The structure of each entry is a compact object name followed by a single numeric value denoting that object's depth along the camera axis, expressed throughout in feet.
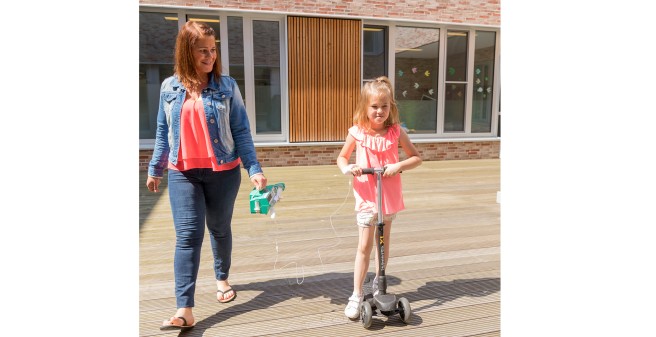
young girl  8.78
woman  8.28
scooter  8.42
